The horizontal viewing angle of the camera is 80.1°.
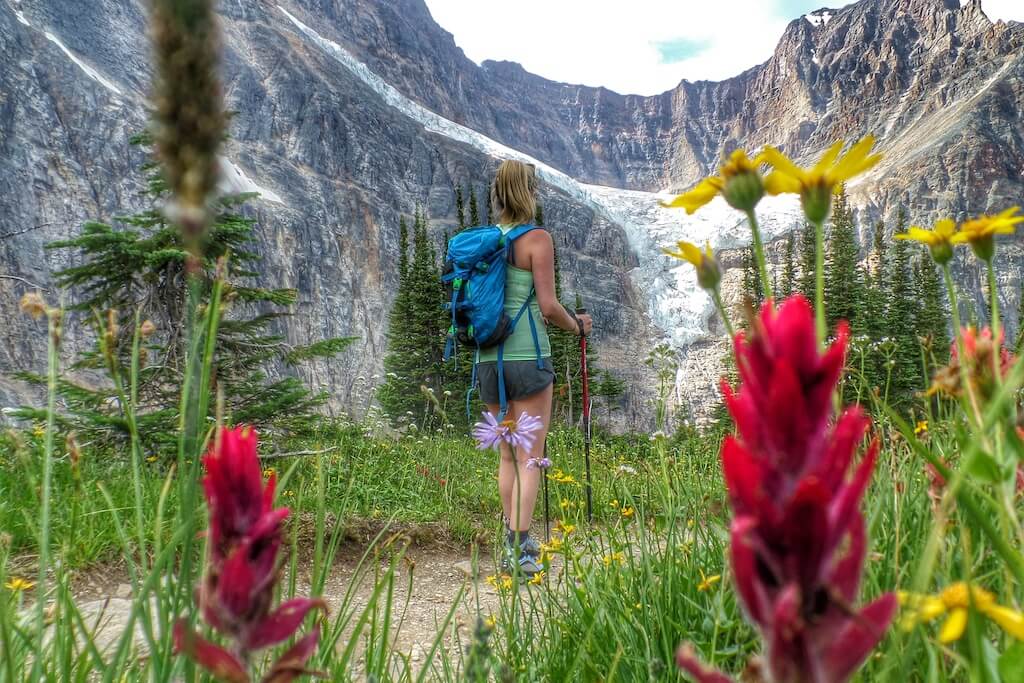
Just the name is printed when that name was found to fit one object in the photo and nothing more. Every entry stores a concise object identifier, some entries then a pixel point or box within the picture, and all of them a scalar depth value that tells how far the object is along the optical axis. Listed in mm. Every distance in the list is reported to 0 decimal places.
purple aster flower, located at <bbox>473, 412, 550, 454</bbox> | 2683
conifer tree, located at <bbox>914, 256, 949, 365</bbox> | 29462
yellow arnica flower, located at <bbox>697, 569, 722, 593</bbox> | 1497
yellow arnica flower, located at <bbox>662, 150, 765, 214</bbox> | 921
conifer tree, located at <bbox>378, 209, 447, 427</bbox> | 27766
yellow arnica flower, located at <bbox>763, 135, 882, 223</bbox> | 847
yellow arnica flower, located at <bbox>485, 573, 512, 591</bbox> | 2115
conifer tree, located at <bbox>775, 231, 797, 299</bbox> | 47088
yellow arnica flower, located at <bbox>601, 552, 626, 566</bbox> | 1907
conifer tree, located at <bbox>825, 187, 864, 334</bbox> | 30781
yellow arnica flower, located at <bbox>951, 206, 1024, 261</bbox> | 1080
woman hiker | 4348
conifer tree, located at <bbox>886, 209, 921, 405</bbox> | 32781
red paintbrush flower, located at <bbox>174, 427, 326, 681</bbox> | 492
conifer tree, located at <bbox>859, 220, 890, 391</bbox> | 31438
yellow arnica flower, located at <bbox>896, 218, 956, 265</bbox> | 1166
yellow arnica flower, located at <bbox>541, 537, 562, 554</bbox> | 2127
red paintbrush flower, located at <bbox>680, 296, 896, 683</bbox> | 332
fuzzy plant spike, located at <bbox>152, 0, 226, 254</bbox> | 296
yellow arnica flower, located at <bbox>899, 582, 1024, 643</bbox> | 455
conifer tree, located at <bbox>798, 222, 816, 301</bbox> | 32156
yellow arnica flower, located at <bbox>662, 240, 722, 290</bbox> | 1047
